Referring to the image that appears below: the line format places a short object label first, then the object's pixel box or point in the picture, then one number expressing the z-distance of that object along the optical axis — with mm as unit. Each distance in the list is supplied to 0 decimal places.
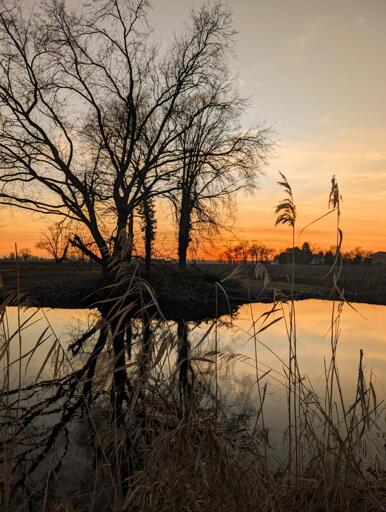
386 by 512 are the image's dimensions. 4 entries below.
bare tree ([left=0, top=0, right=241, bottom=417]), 15703
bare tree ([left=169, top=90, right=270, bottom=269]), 18094
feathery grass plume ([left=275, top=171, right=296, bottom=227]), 3035
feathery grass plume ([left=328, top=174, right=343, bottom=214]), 2838
